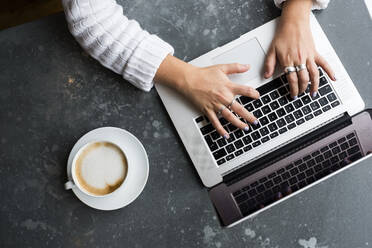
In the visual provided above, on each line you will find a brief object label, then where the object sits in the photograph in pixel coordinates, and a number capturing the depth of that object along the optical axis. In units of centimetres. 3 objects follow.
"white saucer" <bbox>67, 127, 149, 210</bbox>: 81
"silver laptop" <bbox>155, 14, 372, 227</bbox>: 81
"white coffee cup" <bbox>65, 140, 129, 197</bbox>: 78
